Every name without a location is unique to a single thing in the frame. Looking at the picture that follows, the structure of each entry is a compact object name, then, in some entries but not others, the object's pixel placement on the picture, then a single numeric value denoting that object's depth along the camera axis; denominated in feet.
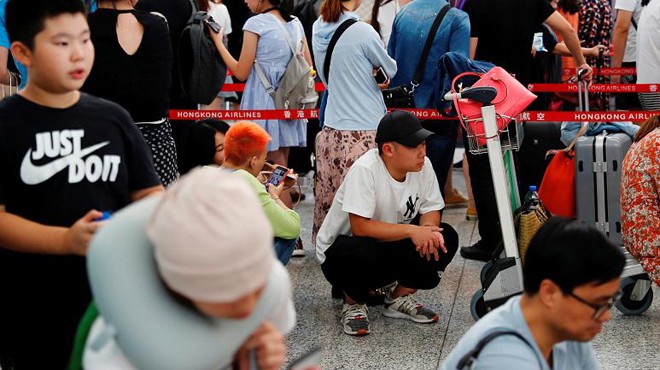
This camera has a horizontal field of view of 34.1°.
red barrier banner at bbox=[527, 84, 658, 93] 22.75
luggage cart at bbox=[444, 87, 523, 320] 16.01
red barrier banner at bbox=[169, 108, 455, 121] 20.76
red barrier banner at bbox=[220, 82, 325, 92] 27.89
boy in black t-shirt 8.65
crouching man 16.72
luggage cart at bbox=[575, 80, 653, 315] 19.79
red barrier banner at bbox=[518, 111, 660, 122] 20.93
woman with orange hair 16.58
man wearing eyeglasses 8.15
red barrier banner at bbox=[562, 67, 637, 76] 27.74
